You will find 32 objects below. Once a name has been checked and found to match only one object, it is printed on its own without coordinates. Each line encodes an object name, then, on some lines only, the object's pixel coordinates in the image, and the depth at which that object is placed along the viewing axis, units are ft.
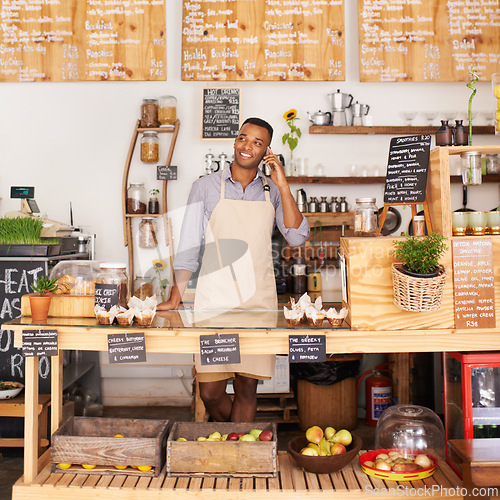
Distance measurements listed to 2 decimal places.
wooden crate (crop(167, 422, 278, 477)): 6.75
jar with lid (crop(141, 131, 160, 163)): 14.23
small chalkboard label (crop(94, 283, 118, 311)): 6.72
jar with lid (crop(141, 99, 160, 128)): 14.15
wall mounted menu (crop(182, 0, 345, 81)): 14.23
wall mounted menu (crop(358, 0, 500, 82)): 14.19
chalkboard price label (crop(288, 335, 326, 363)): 6.36
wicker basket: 5.97
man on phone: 8.29
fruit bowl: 6.76
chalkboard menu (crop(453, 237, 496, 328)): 6.56
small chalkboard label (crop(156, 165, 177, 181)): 14.25
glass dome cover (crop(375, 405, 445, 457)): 7.26
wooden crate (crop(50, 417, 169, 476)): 6.82
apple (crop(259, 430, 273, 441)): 6.90
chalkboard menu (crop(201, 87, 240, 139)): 14.34
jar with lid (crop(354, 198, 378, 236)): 6.93
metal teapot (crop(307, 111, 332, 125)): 14.08
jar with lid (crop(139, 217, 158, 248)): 14.34
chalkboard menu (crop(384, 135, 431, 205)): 7.01
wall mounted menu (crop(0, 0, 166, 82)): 14.33
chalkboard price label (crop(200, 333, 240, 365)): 6.38
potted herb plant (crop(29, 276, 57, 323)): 6.81
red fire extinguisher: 12.94
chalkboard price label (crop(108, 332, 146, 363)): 6.47
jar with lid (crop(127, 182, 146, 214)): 14.17
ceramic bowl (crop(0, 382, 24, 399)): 10.68
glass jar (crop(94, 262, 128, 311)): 6.73
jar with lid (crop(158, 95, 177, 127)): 14.10
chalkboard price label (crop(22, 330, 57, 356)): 6.63
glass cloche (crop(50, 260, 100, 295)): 7.23
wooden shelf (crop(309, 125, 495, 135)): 14.01
